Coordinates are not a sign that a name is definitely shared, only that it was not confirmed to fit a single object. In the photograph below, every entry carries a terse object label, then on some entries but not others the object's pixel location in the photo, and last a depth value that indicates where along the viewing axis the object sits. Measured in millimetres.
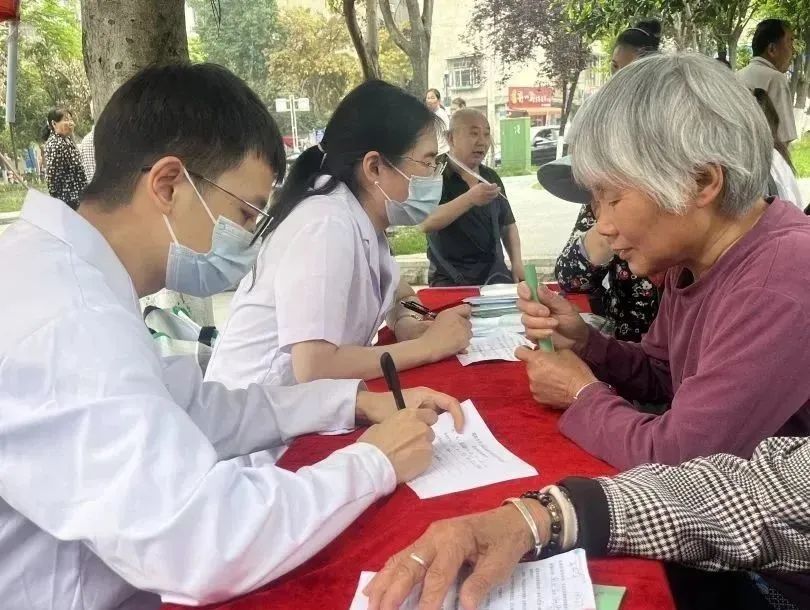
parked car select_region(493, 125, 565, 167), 10734
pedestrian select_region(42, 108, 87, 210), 6680
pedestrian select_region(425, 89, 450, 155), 7429
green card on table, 917
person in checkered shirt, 1005
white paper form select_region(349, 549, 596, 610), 923
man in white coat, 889
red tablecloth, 968
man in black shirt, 4355
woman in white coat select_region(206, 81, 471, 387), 1924
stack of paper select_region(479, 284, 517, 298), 2826
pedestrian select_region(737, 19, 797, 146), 5191
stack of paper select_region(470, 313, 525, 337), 2336
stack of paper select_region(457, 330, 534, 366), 2043
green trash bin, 10609
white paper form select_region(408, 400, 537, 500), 1257
